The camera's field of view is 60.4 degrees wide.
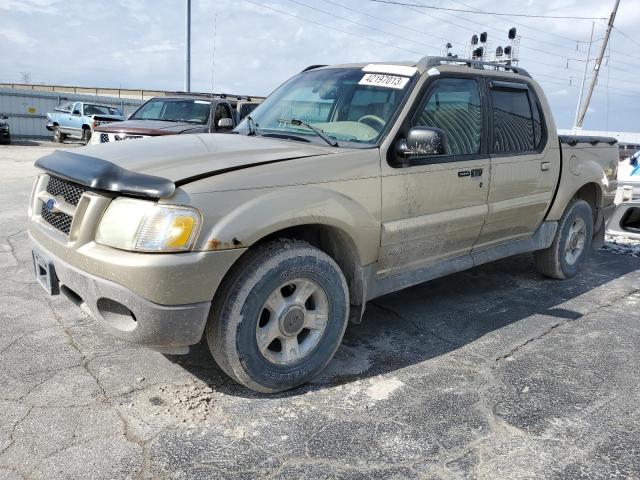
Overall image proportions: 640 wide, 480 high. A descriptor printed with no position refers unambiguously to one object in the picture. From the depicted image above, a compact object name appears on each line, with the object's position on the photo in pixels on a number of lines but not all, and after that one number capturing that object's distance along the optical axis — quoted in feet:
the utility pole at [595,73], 94.84
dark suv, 30.73
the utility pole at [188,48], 64.13
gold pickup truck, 8.57
